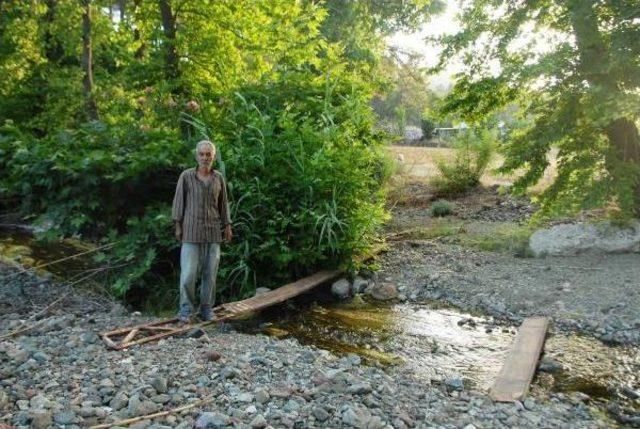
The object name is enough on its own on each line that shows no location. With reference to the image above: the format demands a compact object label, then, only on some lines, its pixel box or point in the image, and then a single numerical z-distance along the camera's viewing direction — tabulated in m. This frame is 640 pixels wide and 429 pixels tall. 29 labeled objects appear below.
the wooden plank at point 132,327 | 5.99
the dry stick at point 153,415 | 3.98
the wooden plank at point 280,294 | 6.95
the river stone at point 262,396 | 4.56
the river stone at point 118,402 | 4.32
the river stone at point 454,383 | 5.38
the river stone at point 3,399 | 4.20
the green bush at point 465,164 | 15.79
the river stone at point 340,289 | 8.72
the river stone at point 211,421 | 4.09
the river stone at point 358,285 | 8.92
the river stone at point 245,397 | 4.55
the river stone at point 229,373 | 4.99
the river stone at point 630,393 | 5.33
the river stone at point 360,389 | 4.81
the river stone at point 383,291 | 8.71
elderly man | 6.45
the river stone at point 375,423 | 4.25
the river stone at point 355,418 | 4.27
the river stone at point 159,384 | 4.63
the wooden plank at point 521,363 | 5.06
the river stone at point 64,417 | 3.98
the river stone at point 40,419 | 3.91
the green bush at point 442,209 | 14.05
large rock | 9.45
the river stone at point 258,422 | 4.14
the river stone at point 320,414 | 4.34
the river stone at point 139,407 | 4.22
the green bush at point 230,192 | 7.88
